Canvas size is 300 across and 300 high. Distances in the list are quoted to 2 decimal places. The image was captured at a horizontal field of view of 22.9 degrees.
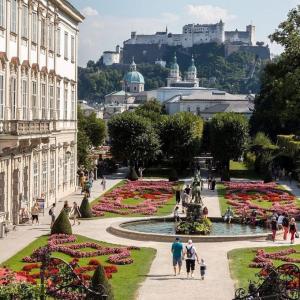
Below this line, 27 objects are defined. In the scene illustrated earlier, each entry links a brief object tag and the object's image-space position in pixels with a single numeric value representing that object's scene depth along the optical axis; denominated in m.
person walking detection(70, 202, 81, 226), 41.29
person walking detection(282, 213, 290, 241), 36.17
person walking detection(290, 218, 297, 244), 34.75
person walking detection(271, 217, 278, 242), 35.56
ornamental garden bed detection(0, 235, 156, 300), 25.53
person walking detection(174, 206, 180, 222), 41.84
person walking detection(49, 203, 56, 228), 39.44
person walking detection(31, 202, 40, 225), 40.53
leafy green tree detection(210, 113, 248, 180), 82.00
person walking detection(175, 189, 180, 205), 51.16
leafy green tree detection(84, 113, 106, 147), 106.75
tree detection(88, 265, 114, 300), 19.61
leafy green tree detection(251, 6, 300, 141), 57.56
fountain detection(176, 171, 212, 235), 36.41
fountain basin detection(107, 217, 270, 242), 34.94
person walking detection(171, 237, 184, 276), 26.72
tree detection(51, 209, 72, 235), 35.66
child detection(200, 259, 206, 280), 25.96
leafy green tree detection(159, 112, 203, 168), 82.12
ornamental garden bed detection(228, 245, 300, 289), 26.70
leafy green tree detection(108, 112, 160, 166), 78.31
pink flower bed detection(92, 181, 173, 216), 47.03
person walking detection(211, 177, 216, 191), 62.09
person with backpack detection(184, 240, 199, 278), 26.33
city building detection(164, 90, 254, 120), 184.24
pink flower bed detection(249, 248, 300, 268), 28.45
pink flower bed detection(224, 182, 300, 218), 46.75
